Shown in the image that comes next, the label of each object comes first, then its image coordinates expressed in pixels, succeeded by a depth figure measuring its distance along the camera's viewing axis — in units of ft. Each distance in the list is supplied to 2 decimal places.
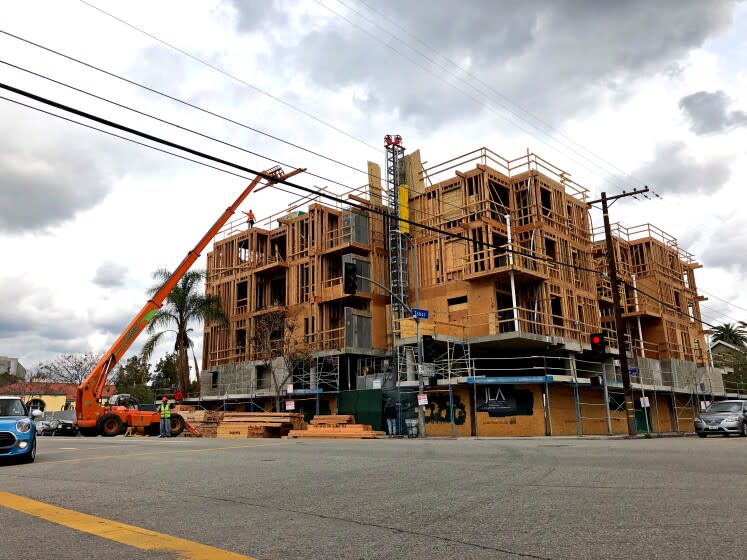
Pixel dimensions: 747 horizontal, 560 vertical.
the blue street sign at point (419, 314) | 83.15
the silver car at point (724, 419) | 74.69
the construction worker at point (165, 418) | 81.61
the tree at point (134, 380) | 200.03
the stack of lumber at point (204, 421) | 97.55
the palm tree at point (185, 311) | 128.67
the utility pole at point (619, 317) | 81.92
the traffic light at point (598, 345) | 76.13
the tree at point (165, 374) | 221.87
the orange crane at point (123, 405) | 86.22
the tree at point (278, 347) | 116.37
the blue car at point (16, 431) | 40.06
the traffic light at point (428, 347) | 77.97
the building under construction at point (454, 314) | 99.60
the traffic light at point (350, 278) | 66.59
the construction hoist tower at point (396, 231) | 118.62
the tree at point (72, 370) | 191.52
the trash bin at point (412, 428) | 87.45
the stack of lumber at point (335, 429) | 86.33
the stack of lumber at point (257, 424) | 93.25
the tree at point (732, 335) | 244.83
